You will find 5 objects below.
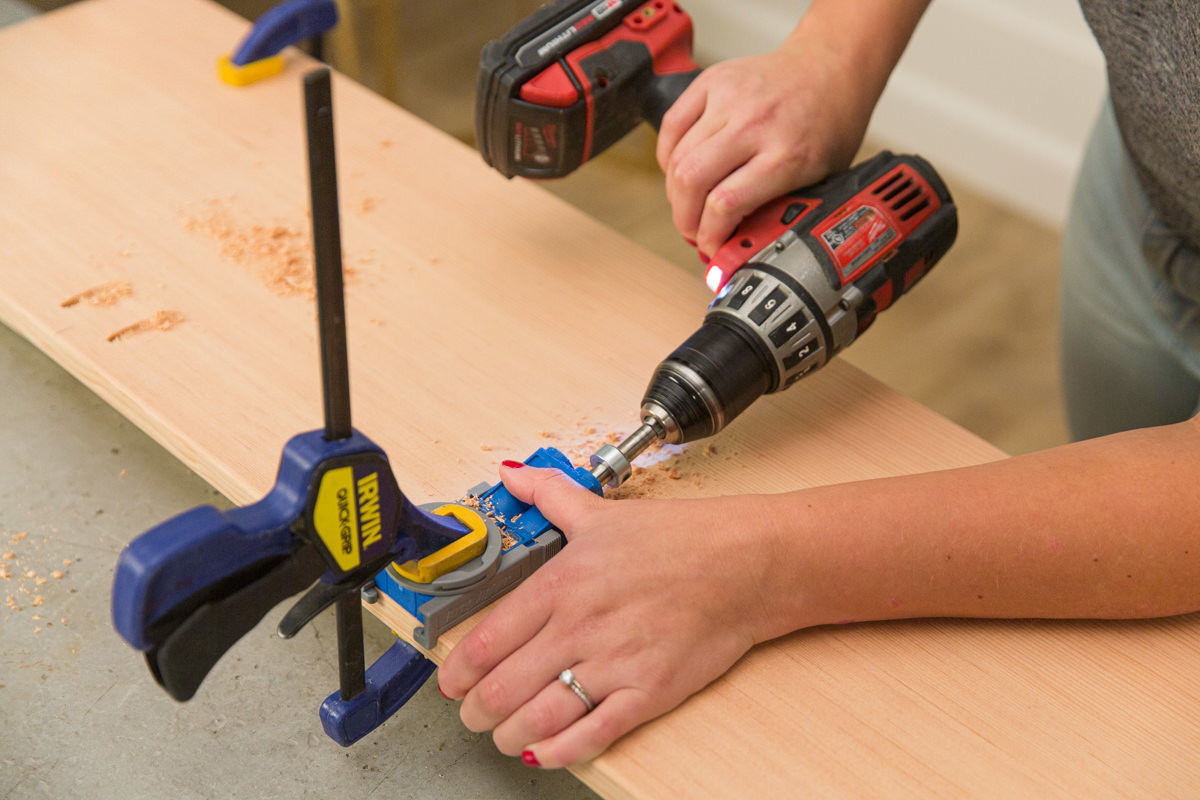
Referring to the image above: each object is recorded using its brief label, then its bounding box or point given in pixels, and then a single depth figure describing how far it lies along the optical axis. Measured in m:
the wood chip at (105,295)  0.91
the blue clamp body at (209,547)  0.50
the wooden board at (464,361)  0.66
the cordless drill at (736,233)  0.80
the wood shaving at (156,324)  0.89
